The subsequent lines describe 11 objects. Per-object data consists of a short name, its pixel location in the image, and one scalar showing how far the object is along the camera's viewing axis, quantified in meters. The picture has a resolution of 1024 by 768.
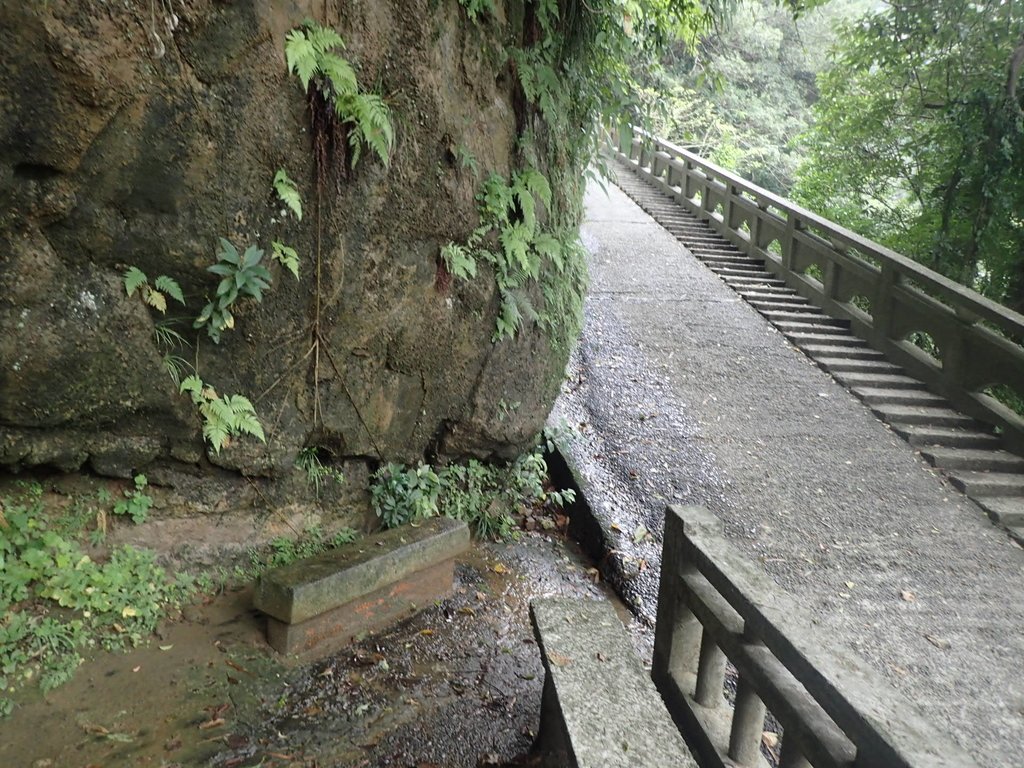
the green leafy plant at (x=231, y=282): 4.05
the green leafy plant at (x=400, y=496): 5.32
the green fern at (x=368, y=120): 4.17
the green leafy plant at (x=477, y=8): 5.03
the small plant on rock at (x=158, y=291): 3.96
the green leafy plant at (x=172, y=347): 4.10
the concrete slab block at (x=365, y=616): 4.20
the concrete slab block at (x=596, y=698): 2.63
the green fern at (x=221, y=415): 4.24
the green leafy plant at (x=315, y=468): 4.96
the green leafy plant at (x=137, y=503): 4.21
